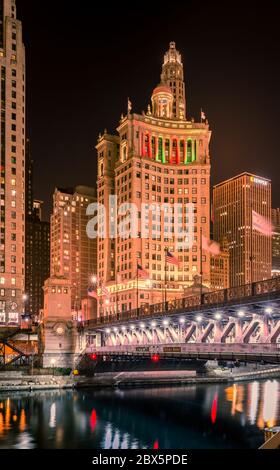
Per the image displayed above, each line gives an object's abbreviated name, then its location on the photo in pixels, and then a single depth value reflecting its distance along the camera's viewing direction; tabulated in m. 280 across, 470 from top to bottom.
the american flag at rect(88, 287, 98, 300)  108.42
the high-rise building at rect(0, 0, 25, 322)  145.88
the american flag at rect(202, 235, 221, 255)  116.64
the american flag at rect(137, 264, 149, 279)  86.62
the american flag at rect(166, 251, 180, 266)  78.06
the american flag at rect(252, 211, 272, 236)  71.00
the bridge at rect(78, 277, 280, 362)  42.53
